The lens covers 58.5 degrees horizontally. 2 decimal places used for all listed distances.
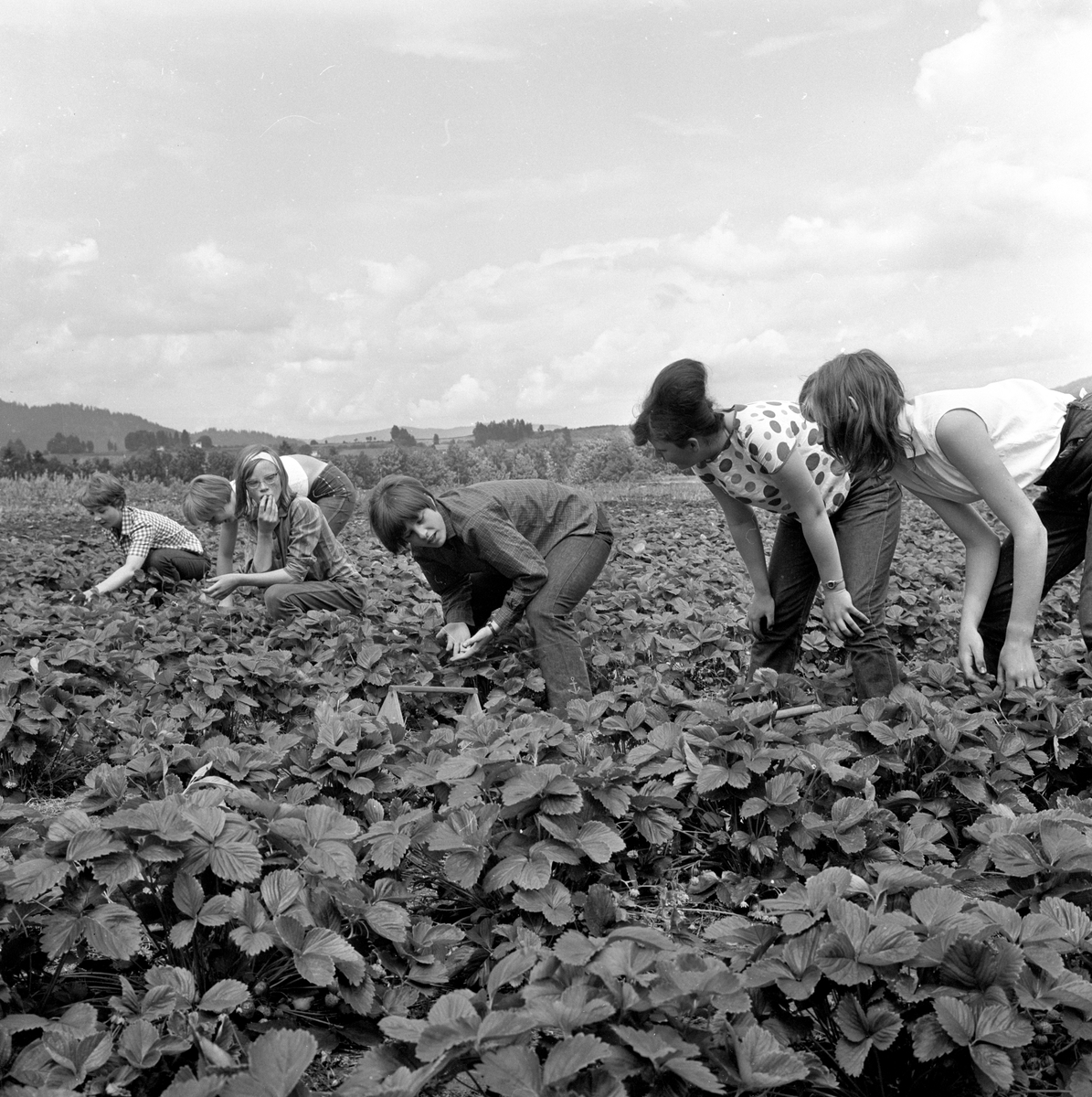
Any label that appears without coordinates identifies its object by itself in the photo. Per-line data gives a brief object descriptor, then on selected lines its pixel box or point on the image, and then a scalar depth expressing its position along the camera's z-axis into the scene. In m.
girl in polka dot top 2.92
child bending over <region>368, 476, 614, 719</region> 3.33
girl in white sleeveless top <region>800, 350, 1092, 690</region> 2.41
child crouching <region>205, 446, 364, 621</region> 4.61
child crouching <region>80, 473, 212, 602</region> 5.91
